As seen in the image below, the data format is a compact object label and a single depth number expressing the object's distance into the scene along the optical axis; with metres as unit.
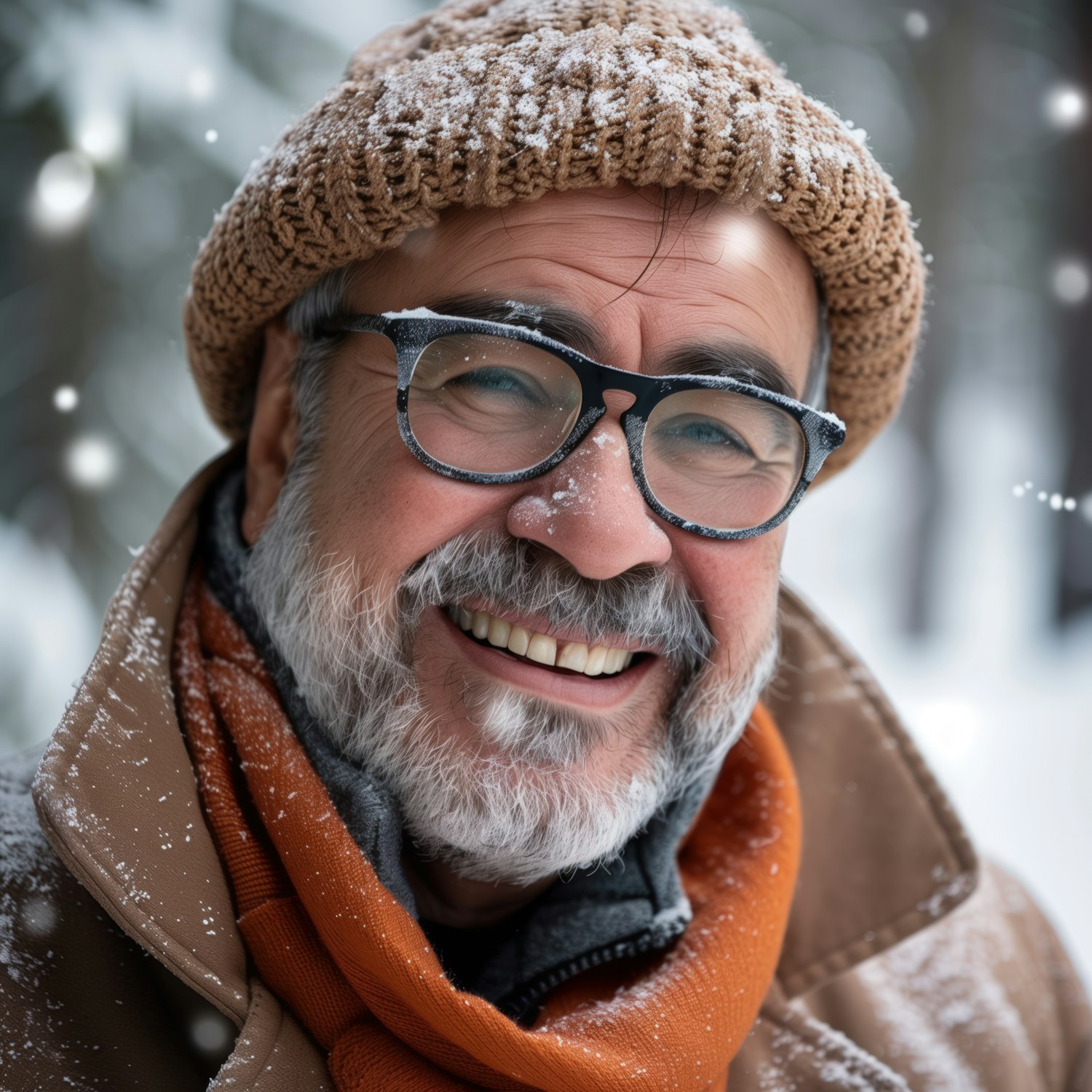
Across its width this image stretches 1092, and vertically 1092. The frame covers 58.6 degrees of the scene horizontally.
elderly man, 1.35
